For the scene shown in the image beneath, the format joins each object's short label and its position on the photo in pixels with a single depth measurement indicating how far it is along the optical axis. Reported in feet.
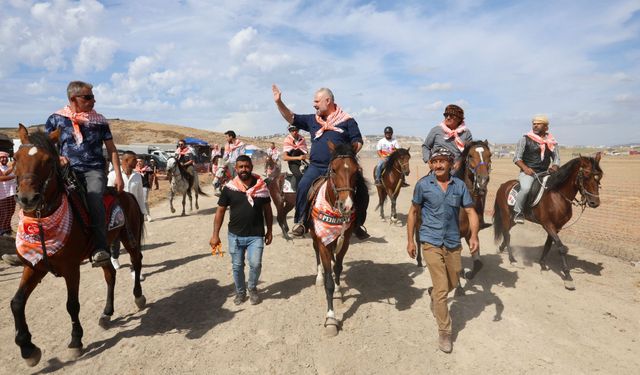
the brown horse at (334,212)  14.74
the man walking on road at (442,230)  14.49
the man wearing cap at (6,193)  28.30
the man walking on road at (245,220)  18.08
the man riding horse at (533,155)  24.27
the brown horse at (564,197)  21.75
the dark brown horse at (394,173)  37.01
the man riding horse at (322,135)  18.52
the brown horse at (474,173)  20.92
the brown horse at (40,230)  11.68
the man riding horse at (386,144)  47.06
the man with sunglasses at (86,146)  14.40
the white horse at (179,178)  45.85
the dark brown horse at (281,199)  31.55
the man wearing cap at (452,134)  22.48
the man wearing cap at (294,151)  29.40
